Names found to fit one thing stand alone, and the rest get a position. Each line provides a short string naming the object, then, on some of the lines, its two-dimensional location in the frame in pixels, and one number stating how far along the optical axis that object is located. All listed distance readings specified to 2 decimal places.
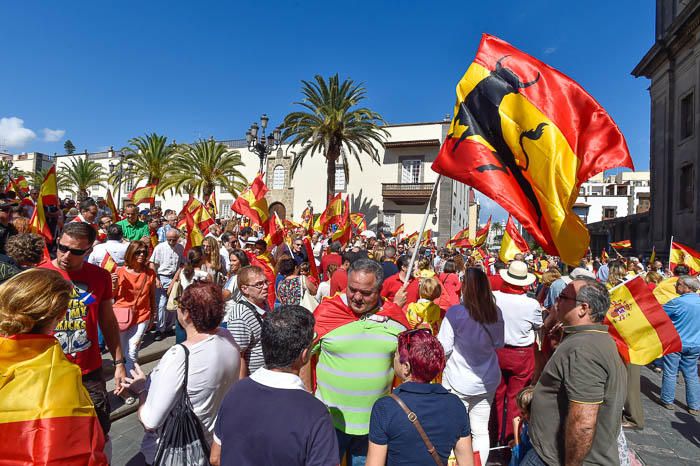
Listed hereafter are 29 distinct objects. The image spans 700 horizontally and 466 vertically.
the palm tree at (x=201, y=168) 29.78
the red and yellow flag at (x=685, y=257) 10.36
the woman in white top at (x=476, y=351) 3.72
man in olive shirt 2.19
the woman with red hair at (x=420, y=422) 2.10
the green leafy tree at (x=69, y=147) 72.38
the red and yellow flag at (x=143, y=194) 12.01
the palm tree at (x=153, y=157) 31.55
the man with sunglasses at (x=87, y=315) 2.87
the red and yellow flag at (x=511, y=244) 9.08
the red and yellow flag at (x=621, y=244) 18.85
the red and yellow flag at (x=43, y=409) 1.63
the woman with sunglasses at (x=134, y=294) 5.17
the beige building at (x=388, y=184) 33.22
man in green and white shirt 2.70
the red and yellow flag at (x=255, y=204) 10.34
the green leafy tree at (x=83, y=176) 40.81
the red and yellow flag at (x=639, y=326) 3.54
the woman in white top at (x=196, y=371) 2.28
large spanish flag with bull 3.35
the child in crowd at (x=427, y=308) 5.04
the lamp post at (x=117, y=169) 30.19
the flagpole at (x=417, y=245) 3.75
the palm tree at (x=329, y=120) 26.30
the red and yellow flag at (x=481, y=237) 16.19
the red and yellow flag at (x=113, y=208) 9.45
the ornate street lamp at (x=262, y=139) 14.79
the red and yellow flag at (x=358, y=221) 21.45
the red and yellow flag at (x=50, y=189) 6.66
